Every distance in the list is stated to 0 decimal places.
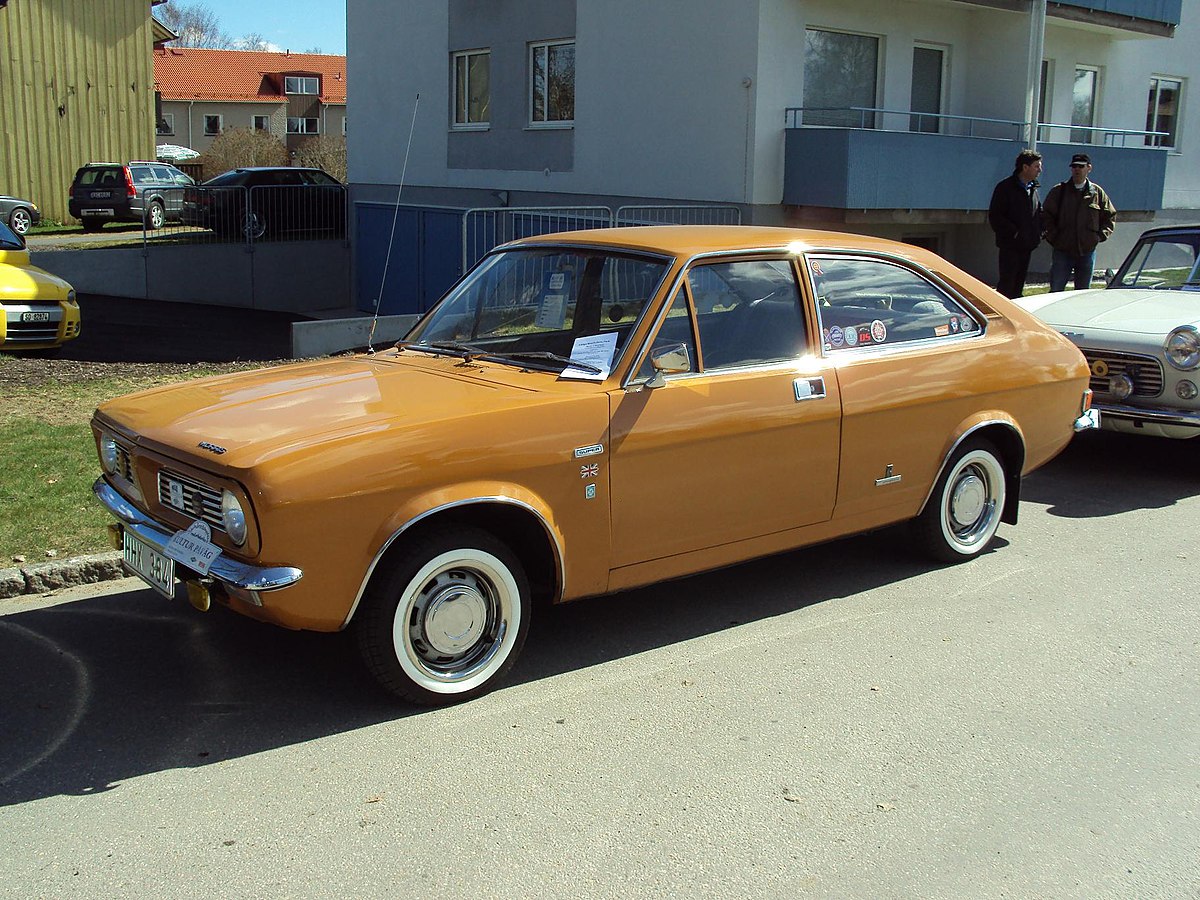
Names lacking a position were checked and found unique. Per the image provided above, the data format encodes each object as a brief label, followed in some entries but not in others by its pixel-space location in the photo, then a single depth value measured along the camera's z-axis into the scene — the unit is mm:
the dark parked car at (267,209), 21213
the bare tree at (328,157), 41906
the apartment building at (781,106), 16062
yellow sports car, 11820
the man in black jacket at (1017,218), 12375
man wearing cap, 12070
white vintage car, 7891
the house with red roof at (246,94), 68750
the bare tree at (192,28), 99625
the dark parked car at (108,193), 32156
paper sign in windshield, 4840
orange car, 4156
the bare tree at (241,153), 46906
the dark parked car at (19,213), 29627
